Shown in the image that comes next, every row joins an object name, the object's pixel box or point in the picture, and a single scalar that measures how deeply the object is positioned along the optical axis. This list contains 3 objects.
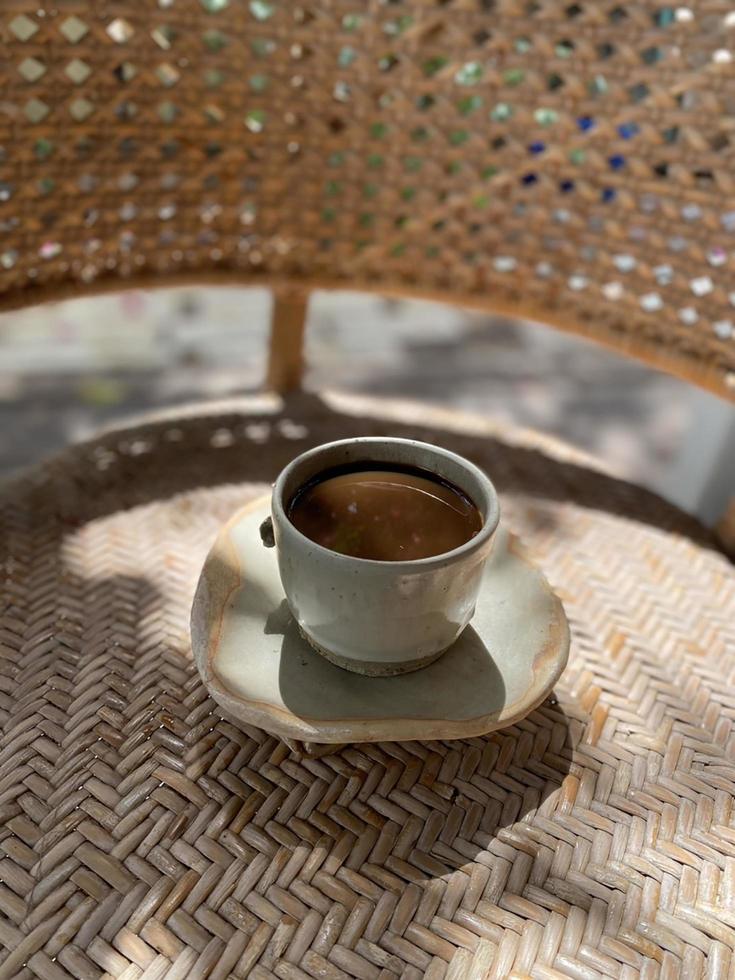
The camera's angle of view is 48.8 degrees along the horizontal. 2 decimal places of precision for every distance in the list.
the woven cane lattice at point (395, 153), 0.80
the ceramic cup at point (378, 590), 0.44
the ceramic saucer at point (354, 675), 0.46
